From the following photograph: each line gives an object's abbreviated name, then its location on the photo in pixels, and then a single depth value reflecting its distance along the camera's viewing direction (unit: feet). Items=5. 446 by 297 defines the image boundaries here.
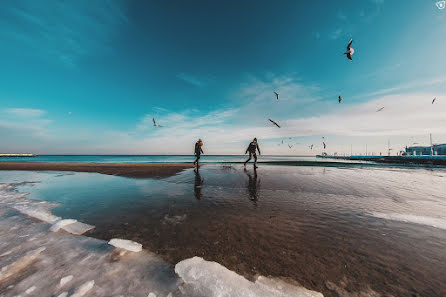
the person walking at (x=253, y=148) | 52.48
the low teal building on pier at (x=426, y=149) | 319.84
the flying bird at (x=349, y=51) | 25.97
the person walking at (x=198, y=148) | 52.28
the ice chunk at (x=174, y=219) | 12.63
